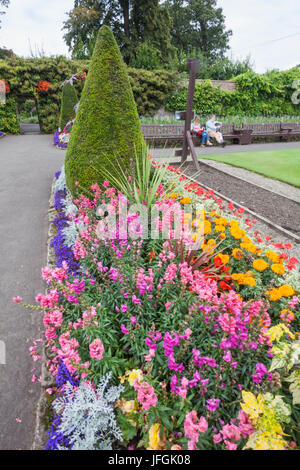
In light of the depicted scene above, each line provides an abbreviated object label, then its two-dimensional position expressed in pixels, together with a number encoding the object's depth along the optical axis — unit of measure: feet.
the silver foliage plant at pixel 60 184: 17.26
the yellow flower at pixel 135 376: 3.86
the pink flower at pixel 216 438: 3.72
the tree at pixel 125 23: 66.39
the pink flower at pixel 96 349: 4.07
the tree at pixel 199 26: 97.81
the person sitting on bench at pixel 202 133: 35.82
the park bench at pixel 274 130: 45.15
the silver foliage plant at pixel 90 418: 4.54
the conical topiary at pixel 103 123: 13.21
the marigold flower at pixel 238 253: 7.15
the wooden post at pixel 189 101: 23.30
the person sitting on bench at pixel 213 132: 37.14
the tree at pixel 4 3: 78.64
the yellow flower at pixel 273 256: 7.15
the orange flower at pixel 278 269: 6.61
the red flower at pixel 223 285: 7.14
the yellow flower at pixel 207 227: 8.63
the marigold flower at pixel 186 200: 10.18
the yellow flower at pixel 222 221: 8.46
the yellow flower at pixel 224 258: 7.25
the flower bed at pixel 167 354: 3.93
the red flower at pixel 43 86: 51.08
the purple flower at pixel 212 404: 3.83
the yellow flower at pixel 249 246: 7.29
